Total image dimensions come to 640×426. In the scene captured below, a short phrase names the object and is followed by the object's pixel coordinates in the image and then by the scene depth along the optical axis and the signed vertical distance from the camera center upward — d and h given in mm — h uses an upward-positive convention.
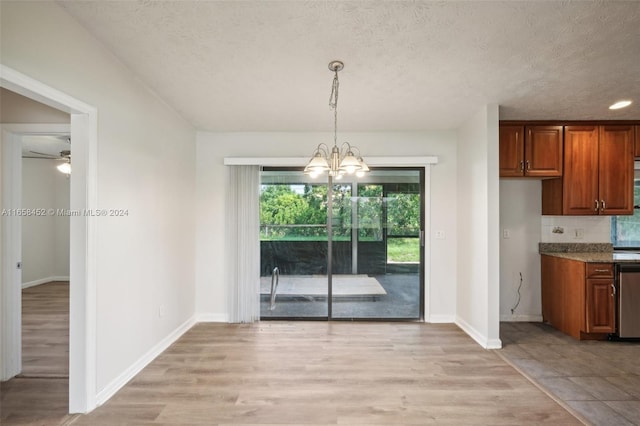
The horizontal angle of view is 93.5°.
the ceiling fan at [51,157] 4855 +1103
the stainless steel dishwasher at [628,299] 3254 -909
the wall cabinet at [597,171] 3594 +527
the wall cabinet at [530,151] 3568 +765
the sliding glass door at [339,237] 4062 -299
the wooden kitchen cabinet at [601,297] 3270 -890
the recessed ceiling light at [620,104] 3083 +1157
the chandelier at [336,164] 2260 +382
